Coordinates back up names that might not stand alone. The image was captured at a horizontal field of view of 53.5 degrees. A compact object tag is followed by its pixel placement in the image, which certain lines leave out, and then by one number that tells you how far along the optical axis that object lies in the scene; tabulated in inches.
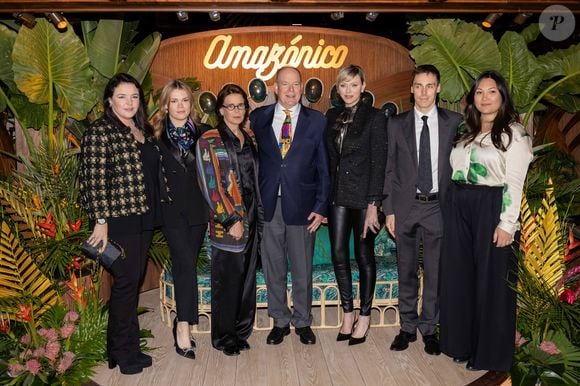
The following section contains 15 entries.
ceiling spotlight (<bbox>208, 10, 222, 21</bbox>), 165.9
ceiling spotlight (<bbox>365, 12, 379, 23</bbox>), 174.4
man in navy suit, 154.2
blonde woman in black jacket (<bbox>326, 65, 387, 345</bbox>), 152.4
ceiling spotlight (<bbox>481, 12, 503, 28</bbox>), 188.4
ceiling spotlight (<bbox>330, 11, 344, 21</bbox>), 173.5
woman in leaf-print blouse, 135.3
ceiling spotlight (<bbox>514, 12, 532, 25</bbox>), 177.1
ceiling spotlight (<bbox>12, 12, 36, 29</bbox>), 169.2
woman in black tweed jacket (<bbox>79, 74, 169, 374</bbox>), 135.0
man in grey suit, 149.5
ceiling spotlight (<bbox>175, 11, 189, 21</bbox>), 170.1
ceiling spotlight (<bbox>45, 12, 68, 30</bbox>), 174.6
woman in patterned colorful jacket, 145.0
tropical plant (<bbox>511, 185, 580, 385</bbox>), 141.6
